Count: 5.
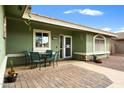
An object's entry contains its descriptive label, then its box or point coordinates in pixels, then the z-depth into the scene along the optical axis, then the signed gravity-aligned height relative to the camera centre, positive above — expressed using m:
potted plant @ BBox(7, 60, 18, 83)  2.99 -1.10
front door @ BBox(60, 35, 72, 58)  7.11 -0.02
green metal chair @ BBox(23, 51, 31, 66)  5.03 -0.68
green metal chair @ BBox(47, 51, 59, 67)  5.04 -0.73
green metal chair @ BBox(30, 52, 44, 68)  4.52 -0.60
